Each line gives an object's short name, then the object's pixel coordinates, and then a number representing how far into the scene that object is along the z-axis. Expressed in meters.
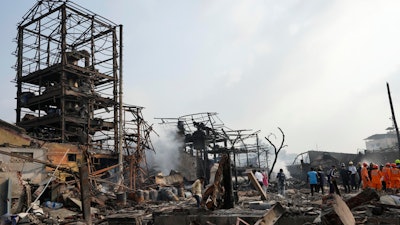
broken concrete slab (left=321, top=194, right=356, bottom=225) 5.94
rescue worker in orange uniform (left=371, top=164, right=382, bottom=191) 15.25
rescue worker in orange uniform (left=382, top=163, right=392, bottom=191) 14.86
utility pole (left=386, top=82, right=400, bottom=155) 24.92
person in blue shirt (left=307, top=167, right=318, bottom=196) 16.59
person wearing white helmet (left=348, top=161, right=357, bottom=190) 17.64
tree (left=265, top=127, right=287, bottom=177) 19.23
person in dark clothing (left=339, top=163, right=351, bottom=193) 17.38
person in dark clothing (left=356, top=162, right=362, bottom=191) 18.38
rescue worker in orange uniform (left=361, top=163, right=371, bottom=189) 15.67
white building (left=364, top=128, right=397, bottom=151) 75.81
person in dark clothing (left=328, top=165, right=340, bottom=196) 12.79
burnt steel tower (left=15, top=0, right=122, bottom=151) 28.72
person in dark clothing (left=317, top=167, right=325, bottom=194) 17.02
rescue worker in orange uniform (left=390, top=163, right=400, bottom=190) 14.45
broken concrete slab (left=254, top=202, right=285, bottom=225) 7.25
